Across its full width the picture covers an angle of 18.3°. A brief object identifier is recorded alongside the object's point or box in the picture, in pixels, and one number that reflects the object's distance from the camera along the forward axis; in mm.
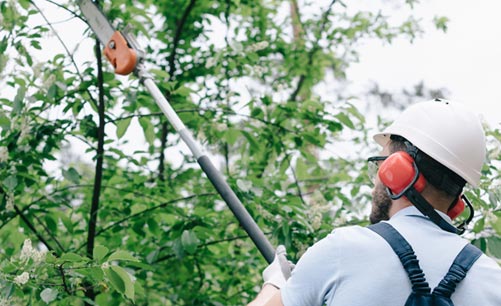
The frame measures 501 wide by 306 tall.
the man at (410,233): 3395
